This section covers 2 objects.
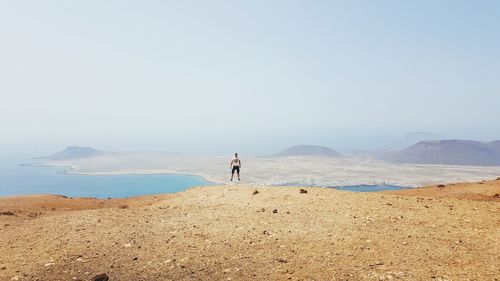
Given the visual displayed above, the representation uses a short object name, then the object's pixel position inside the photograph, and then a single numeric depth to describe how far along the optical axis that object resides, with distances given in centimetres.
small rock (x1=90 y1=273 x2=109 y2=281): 946
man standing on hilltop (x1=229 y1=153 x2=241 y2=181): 3247
